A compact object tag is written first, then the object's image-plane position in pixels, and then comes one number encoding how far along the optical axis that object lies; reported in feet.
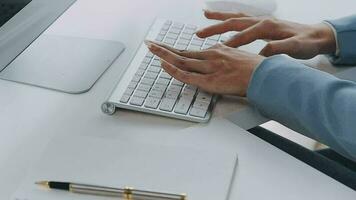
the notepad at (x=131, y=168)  2.51
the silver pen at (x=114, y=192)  2.45
